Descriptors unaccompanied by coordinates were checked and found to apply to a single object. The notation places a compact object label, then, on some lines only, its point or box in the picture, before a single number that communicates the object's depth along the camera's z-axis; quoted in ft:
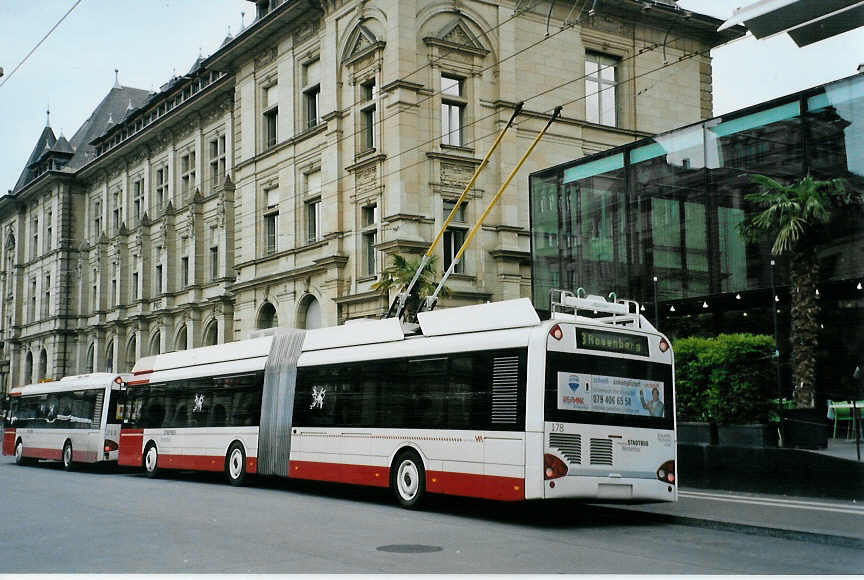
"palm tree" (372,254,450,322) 99.91
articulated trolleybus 45.78
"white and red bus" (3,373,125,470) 93.15
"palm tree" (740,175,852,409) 66.90
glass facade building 68.49
